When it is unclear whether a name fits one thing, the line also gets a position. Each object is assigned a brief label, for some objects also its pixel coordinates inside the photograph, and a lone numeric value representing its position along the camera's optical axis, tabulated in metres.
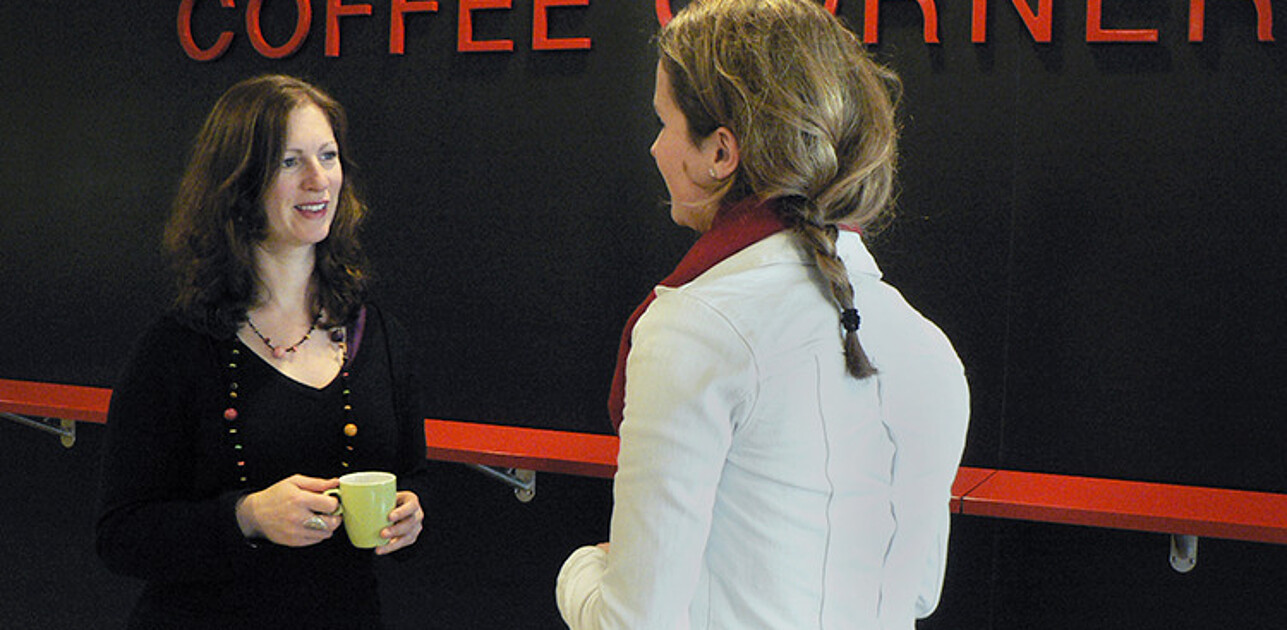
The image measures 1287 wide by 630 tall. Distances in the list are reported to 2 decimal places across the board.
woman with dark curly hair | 1.70
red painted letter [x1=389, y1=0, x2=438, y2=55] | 3.10
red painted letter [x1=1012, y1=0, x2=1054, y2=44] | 2.55
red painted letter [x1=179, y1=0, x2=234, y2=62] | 3.32
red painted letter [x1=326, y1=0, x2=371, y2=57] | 3.17
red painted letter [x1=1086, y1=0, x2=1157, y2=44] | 2.50
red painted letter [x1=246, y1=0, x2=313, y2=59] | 3.20
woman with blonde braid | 1.10
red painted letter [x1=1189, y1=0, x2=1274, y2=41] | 2.41
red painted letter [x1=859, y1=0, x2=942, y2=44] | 2.62
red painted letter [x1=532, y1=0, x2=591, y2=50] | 2.94
